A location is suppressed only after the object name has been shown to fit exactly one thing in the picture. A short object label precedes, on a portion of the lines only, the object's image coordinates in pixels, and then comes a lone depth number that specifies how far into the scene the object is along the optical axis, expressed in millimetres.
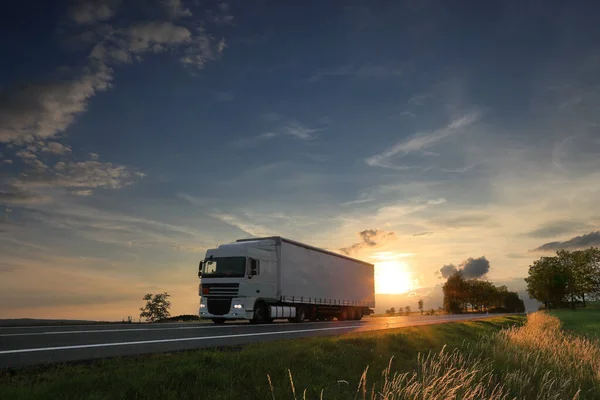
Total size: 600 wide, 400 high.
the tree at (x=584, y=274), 99562
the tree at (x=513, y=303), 106812
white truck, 23766
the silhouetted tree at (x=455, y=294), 92125
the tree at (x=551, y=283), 99250
